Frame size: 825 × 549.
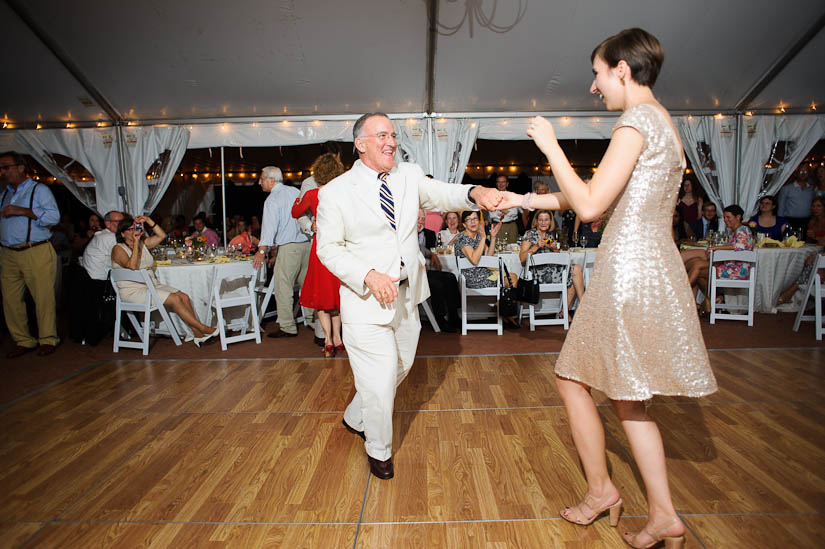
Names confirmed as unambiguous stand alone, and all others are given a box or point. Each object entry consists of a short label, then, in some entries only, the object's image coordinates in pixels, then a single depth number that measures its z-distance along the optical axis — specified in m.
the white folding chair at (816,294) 4.82
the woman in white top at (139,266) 4.97
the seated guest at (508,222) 7.48
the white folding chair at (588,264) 5.91
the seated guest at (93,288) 5.13
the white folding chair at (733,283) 5.49
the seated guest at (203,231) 8.48
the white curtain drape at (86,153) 7.68
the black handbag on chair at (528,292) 4.74
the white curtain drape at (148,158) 7.68
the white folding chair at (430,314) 5.58
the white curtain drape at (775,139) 7.71
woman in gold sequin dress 1.55
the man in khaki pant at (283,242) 5.24
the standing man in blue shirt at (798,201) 7.36
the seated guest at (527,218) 9.68
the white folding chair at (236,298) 5.00
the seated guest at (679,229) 7.73
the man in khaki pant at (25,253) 4.67
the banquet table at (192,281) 5.25
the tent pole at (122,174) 7.66
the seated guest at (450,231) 6.45
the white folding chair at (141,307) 4.79
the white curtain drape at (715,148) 7.75
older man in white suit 2.30
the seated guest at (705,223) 7.80
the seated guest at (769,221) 6.68
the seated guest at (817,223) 6.49
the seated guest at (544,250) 5.46
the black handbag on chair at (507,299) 4.75
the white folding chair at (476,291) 5.25
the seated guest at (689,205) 7.97
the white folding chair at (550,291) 5.36
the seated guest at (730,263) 5.76
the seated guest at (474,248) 5.29
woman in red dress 4.34
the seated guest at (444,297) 5.65
